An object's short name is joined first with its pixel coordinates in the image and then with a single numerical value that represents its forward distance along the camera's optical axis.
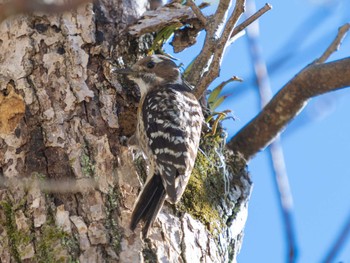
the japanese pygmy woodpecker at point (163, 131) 5.53
